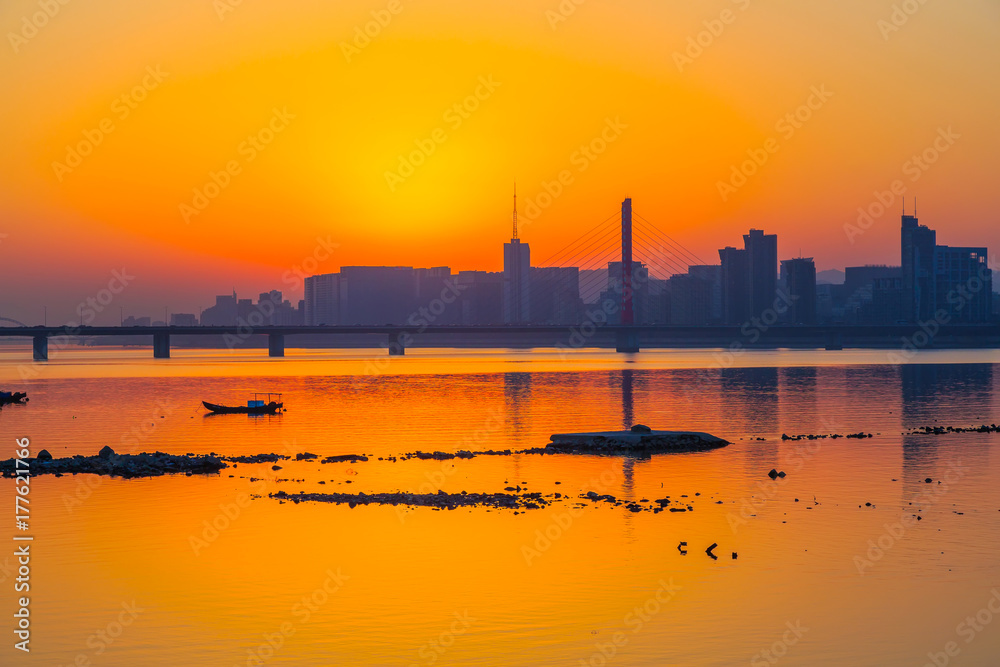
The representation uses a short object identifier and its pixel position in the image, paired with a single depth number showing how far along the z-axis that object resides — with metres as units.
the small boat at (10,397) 100.69
